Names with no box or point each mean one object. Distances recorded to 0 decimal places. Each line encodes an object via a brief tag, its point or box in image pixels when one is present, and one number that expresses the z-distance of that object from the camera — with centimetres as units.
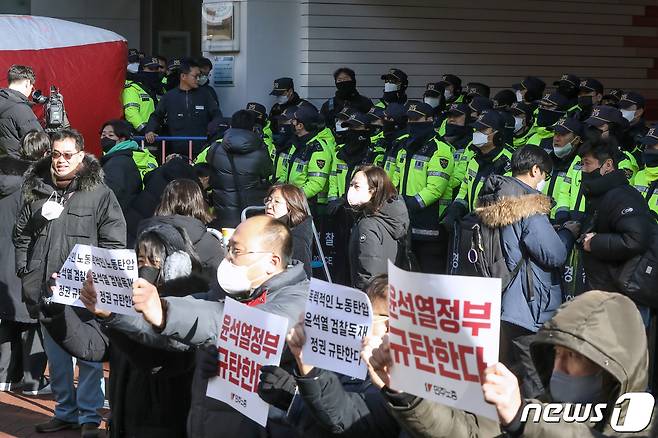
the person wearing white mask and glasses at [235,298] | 469
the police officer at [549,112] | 1151
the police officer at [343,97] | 1375
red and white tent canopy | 1359
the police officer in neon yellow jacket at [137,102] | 1462
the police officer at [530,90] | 1353
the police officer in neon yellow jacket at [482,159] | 1037
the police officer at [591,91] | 1275
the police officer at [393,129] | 1162
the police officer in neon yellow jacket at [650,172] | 865
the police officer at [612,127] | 1003
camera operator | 1059
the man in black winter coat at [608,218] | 782
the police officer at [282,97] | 1402
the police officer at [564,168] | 961
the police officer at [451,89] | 1420
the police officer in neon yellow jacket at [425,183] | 1105
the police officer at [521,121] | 1187
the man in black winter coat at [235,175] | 1147
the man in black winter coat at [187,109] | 1435
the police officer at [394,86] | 1427
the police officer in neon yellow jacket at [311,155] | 1224
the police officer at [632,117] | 1103
